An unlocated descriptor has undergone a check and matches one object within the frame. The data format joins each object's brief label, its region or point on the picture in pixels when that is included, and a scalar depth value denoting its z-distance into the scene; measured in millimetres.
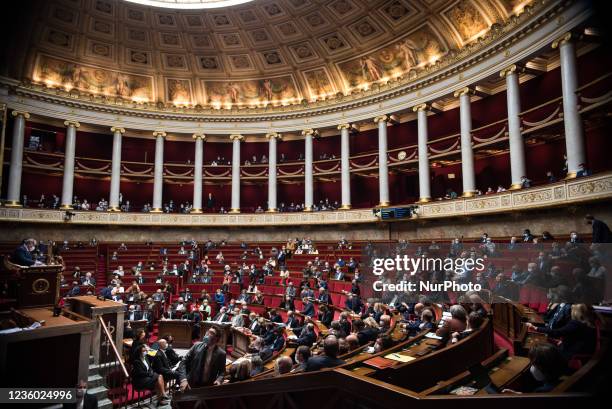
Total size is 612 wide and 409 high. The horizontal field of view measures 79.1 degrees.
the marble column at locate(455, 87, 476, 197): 17828
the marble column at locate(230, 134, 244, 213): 25406
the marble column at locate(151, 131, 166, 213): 24766
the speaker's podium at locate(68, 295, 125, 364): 7875
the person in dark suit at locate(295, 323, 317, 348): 8023
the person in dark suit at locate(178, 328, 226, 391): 5207
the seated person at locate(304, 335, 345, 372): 4137
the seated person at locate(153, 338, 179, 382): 8016
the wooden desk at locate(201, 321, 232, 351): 12250
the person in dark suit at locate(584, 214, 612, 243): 7727
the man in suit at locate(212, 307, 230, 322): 12953
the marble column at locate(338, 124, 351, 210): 23438
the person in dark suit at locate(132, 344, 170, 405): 7430
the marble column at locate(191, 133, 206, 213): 25312
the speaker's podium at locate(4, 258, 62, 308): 7411
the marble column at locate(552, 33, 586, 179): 12828
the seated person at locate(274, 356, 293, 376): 4789
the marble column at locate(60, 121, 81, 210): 22570
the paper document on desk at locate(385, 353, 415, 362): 4594
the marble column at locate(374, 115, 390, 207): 21953
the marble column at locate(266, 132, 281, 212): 25250
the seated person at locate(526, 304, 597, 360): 4207
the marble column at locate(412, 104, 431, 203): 19984
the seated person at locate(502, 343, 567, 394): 2971
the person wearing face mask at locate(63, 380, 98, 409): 5789
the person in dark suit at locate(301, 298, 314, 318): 11719
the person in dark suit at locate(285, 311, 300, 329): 10491
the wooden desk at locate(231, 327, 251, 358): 10904
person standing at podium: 7738
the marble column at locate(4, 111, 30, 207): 20891
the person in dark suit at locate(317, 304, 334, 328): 10375
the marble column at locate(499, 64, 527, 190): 15461
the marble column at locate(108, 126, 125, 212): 23772
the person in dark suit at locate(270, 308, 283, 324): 11441
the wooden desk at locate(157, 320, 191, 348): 12898
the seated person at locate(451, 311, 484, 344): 5195
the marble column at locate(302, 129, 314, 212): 24281
